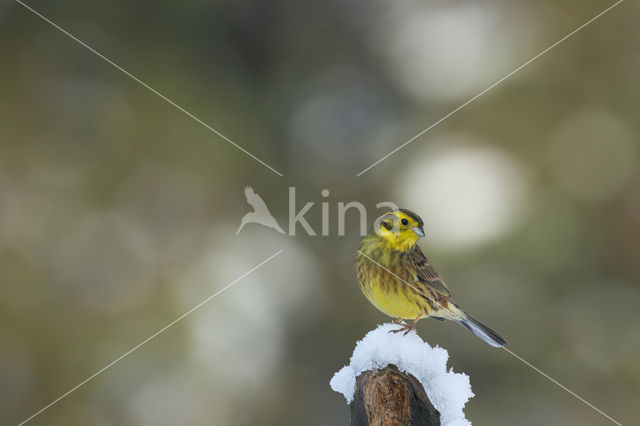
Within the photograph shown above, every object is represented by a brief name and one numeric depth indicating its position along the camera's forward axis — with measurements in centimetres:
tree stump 422
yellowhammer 555
